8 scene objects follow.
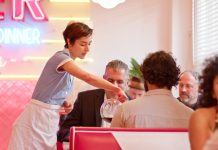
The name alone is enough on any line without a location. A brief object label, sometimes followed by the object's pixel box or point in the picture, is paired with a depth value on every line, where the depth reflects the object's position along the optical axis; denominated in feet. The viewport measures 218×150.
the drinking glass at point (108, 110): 9.97
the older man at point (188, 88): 14.17
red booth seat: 8.16
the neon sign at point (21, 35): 18.25
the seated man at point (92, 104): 12.21
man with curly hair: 8.92
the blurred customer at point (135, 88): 13.40
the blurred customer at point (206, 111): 7.02
